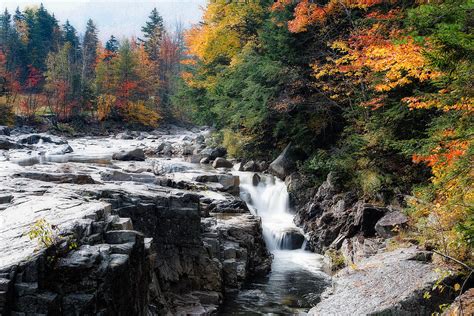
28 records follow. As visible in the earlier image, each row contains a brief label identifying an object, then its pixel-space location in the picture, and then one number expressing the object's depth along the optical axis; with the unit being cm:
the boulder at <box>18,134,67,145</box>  2884
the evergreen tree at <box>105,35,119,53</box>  6912
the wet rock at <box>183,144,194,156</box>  2823
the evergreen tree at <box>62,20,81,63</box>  6289
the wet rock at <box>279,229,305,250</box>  1351
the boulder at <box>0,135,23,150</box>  2559
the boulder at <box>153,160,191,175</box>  1852
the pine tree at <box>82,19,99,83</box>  5931
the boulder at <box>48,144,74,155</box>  2564
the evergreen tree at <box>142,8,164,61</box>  6278
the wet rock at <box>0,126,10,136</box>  3095
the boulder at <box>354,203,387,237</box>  1176
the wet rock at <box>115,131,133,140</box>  4028
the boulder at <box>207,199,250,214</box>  1292
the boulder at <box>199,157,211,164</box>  2395
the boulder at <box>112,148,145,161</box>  2270
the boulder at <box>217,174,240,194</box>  1582
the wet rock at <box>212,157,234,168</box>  2200
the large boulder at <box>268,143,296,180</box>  1809
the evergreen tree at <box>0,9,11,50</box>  5648
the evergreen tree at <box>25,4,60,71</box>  5772
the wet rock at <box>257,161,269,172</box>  2037
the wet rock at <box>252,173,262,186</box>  1788
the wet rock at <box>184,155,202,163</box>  2424
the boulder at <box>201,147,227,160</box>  2456
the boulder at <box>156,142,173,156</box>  2873
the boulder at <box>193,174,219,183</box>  1585
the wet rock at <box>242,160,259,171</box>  2056
